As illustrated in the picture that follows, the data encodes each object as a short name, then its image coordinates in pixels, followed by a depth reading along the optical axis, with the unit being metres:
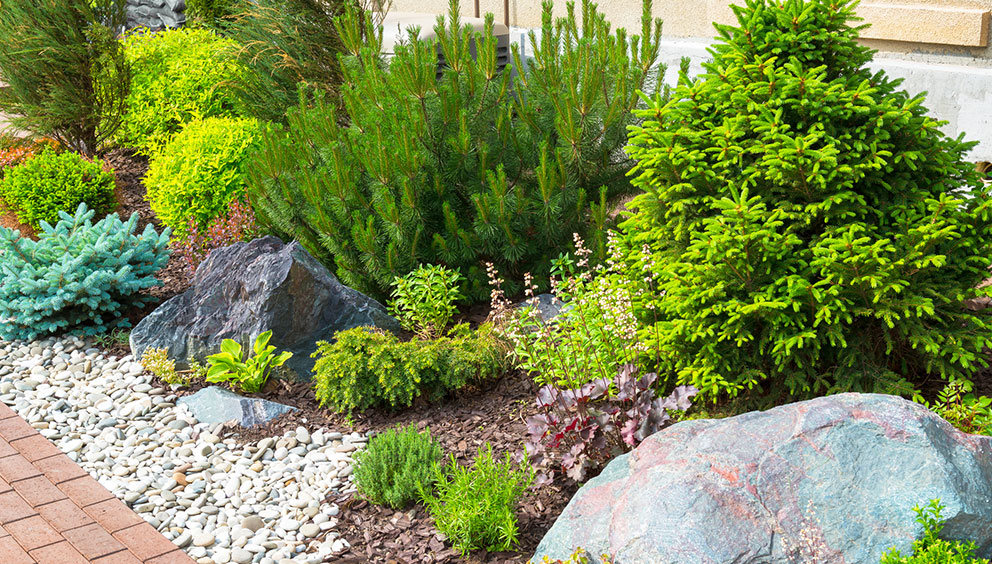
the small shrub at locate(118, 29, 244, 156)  8.75
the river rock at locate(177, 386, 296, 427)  4.82
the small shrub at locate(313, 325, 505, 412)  4.64
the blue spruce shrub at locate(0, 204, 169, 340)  5.79
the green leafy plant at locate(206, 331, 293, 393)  5.04
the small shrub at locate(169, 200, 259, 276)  6.68
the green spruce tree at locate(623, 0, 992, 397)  3.62
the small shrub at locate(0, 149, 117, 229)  7.52
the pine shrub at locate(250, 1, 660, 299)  5.45
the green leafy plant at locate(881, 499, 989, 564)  2.81
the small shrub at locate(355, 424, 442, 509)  3.91
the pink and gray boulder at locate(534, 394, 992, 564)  2.91
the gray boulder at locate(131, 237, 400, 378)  5.22
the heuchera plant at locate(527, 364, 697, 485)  3.76
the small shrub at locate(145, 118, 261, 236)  7.01
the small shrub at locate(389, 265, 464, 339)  5.41
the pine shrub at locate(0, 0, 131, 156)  8.80
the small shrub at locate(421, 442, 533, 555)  3.57
